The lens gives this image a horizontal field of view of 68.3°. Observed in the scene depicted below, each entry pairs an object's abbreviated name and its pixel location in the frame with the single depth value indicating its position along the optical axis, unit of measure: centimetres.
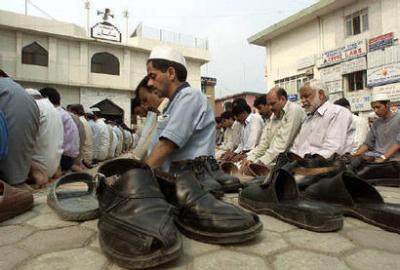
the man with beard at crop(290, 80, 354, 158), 312
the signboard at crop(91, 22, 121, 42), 1741
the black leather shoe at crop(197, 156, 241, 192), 217
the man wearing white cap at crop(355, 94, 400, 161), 368
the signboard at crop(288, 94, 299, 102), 1356
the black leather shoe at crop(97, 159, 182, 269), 94
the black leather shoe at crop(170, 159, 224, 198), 154
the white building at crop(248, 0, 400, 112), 1042
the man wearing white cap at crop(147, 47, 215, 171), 173
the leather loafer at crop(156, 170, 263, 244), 113
